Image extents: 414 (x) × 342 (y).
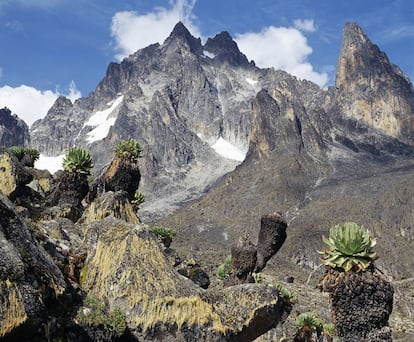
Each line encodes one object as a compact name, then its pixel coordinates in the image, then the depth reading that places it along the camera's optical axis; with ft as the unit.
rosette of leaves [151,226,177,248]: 104.58
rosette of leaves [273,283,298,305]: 63.01
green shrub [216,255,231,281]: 87.68
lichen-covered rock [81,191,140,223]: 60.59
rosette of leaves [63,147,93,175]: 76.28
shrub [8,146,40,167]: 114.80
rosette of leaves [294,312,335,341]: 72.38
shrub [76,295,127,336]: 34.62
